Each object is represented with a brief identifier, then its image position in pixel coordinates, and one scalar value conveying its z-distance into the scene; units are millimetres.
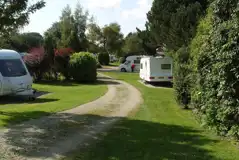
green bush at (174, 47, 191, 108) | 15500
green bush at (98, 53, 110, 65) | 67625
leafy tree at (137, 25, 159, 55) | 34425
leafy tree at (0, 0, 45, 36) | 11422
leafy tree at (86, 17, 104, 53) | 73356
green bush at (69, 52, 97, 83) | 32281
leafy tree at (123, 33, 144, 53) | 77538
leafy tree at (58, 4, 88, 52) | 55022
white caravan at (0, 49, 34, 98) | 19047
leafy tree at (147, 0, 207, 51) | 22641
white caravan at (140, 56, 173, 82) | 29297
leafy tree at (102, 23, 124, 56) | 76250
